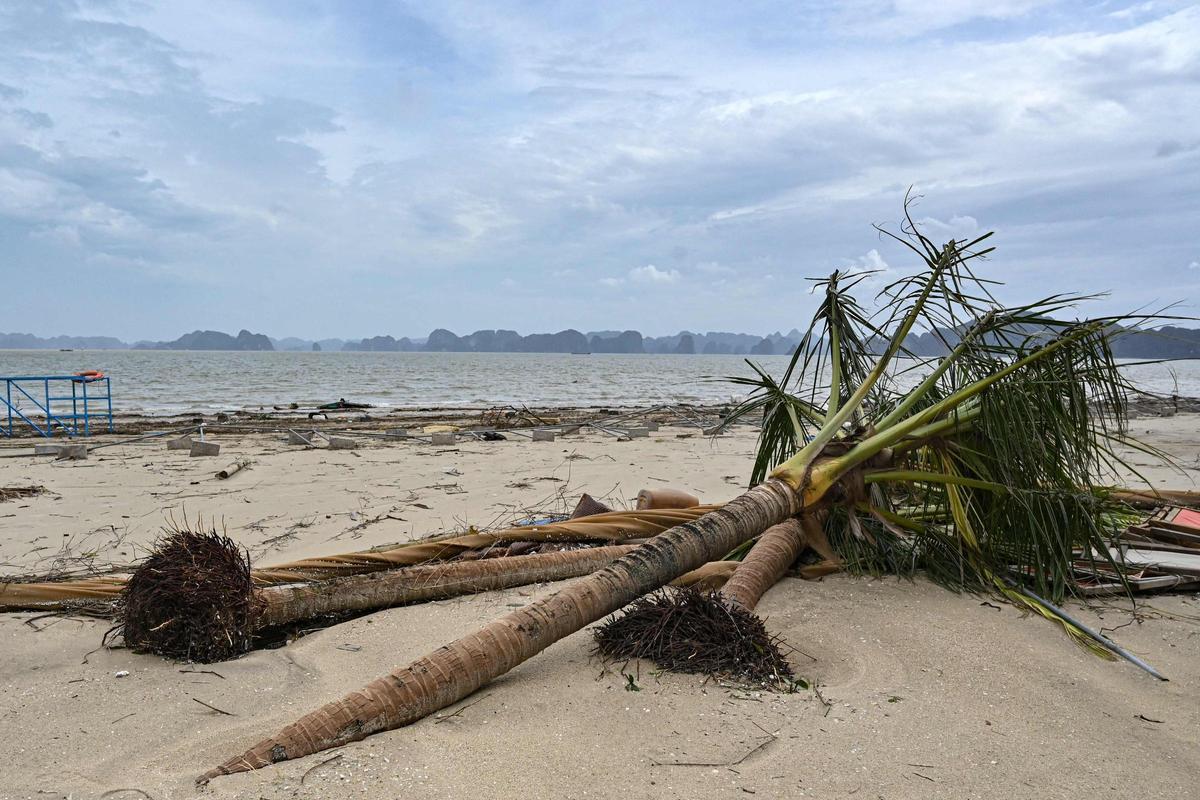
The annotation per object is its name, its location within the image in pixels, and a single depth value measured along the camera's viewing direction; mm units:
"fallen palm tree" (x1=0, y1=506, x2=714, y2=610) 3814
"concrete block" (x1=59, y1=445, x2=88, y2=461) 10609
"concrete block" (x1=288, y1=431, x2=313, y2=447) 12375
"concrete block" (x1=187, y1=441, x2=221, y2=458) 10758
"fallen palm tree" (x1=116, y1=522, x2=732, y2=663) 3061
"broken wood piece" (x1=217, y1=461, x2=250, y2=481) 8867
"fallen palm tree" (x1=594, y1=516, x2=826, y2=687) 2814
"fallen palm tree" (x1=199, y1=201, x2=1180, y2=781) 3752
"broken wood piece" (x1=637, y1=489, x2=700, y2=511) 5238
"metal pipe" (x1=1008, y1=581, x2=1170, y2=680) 3014
